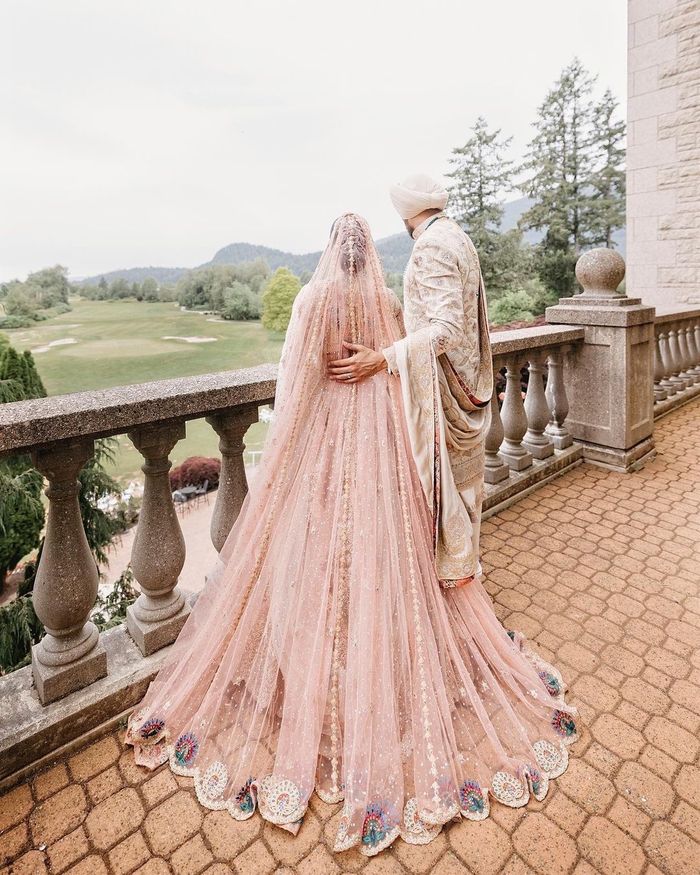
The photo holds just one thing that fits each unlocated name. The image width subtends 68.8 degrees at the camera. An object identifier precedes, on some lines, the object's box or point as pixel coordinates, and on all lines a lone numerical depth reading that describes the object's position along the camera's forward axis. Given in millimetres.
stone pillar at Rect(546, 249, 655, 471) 3537
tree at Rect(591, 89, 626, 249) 23219
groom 1485
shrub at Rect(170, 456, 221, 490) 18297
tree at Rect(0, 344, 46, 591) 7555
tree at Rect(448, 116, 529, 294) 24406
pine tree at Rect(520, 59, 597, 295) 23859
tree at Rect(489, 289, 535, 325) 21875
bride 1372
